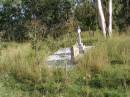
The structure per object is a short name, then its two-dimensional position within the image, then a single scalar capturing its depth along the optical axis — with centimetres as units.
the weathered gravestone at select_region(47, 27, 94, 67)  989
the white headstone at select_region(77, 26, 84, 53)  1128
